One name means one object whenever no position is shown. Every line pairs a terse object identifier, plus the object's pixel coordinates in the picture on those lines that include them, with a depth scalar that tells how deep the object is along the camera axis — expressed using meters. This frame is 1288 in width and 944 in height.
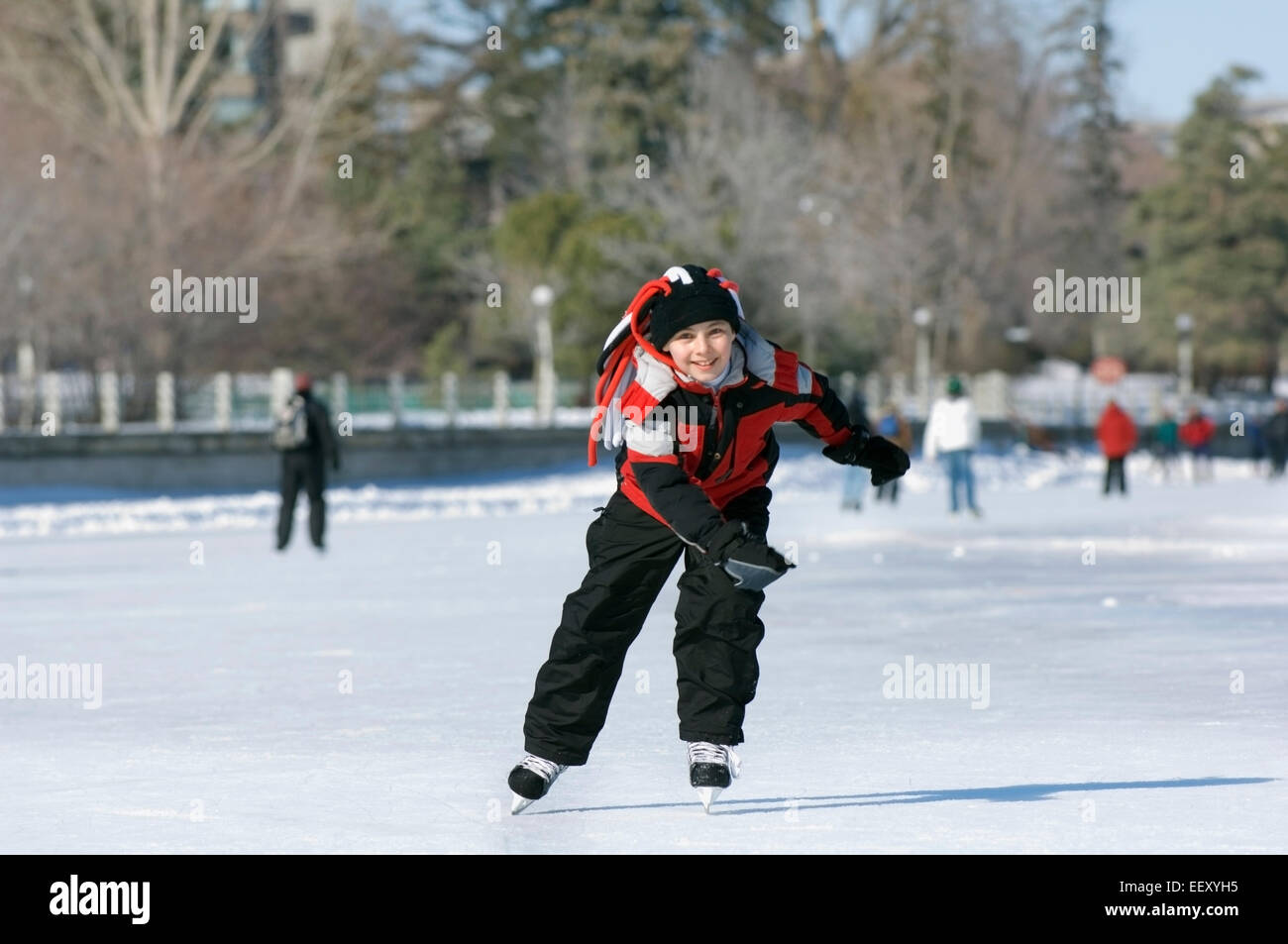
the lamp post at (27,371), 30.27
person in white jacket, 22.31
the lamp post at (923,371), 45.66
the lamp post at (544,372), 38.16
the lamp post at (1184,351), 58.88
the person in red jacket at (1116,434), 27.34
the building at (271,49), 44.50
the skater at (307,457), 17.19
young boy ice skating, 5.51
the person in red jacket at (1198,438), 35.98
